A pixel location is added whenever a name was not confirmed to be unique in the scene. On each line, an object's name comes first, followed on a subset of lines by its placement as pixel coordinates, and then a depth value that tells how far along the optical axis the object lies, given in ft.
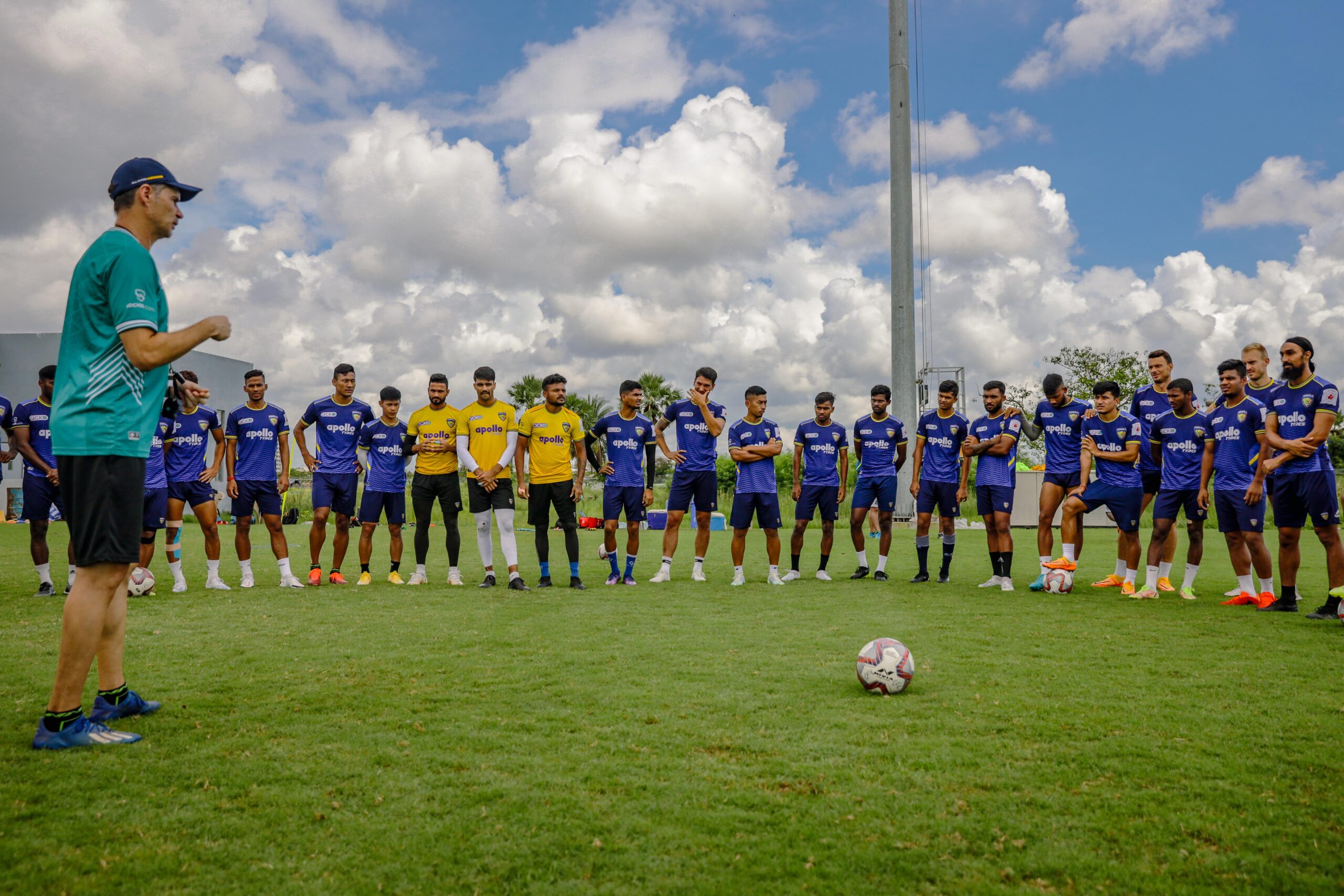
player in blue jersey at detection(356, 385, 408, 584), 33.58
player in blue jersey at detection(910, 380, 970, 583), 35.06
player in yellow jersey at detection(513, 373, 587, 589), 31.48
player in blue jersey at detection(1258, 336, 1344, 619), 24.93
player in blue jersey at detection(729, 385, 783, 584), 34.78
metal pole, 76.59
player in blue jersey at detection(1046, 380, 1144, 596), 31.07
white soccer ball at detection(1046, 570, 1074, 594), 30.94
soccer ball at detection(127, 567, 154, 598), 28.43
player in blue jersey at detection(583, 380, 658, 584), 34.09
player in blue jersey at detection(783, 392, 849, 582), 35.94
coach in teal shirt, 11.91
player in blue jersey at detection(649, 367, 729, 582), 34.45
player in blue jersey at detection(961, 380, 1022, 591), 32.78
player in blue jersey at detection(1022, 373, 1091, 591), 32.22
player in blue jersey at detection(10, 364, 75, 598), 29.22
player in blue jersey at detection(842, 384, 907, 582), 36.09
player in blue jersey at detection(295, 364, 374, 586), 32.83
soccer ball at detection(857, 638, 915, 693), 15.33
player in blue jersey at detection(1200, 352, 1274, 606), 27.50
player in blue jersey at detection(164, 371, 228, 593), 31.12
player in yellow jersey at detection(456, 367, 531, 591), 31.07
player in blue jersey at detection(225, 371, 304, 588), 31.58
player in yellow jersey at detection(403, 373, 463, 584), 33.04
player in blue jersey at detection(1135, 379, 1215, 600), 29.81
